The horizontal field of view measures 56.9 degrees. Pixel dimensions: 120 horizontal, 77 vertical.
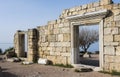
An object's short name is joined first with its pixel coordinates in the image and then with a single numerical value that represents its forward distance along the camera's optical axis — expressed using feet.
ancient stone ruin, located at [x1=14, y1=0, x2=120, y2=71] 15.44
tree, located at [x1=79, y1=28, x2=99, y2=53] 41.44
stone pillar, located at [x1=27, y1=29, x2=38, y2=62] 23.60
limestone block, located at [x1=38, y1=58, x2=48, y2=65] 21.44
